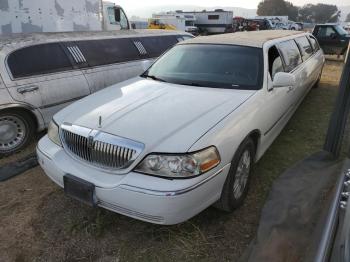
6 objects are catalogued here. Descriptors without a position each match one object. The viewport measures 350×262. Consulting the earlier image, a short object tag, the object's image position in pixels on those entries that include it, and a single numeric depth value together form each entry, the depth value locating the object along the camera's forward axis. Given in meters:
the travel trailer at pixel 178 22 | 30.32
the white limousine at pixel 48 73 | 4.38
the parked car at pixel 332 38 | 13.95
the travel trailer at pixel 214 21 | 35.16
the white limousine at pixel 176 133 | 2.46
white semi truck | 6.84
